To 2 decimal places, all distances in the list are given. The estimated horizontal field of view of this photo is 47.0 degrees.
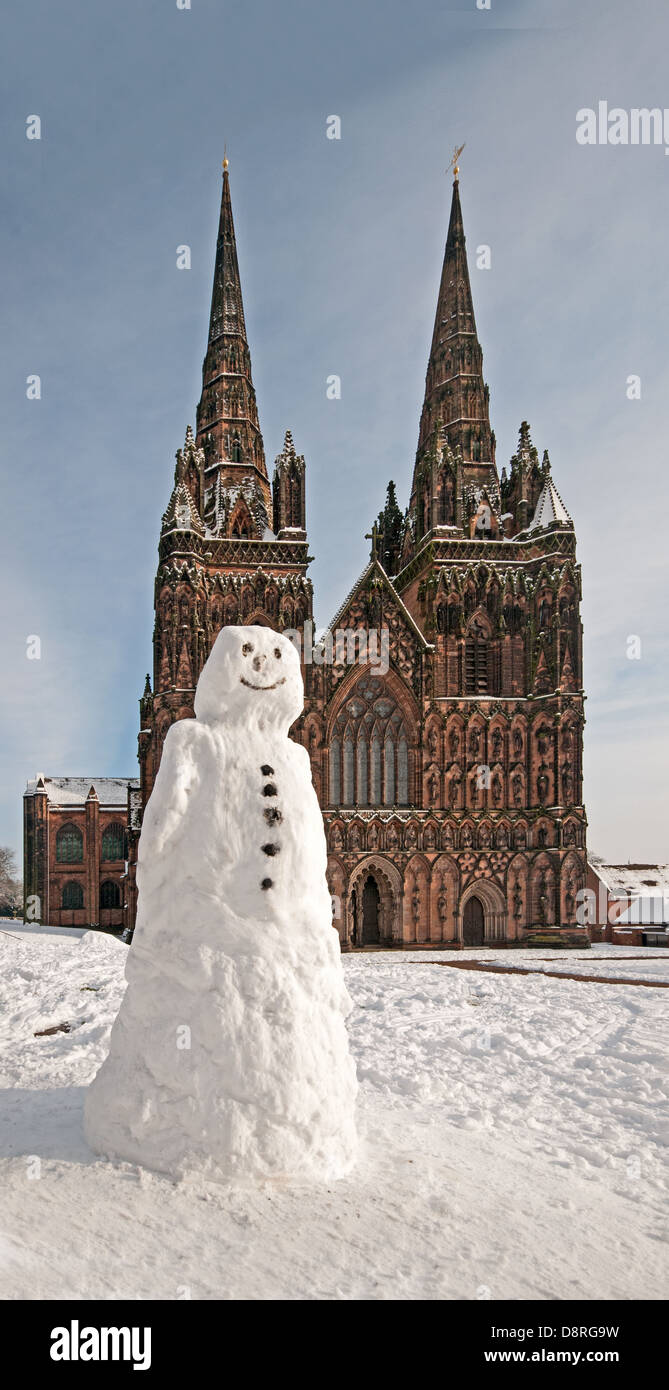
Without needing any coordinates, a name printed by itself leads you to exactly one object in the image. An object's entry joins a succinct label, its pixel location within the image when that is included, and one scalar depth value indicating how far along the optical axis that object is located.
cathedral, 29.66
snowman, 5.11
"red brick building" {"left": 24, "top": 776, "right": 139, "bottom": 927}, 42.03
